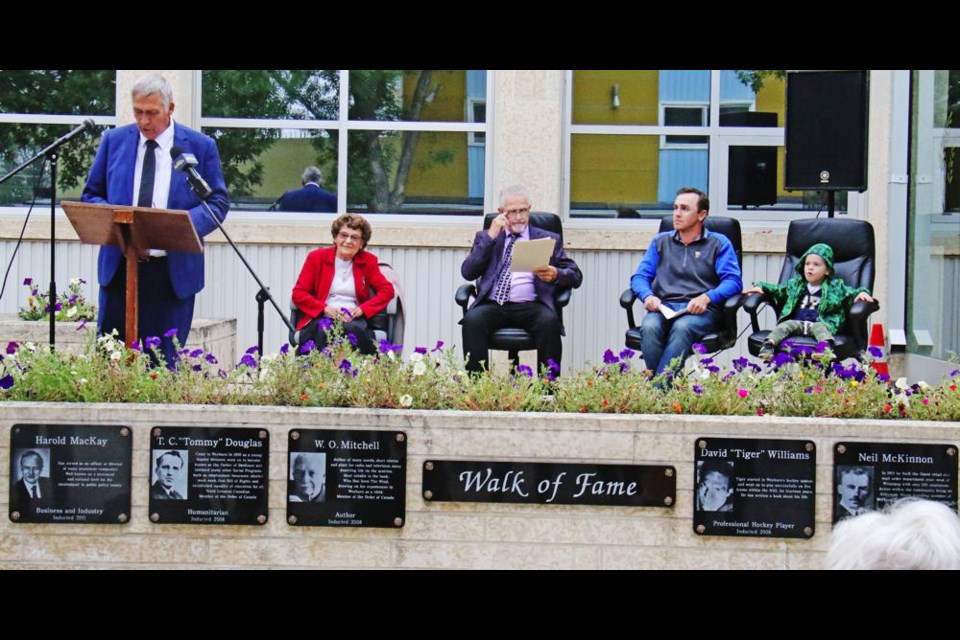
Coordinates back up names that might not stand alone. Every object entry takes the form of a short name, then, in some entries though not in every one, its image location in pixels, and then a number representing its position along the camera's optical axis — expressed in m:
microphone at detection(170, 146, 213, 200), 14.50
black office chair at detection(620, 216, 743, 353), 17.23
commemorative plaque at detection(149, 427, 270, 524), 11.09
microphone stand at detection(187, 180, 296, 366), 14.58
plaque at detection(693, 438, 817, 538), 10.93
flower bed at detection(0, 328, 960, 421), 11.50
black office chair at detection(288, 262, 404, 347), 17.16
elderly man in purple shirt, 17.58
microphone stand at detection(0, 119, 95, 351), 14.48
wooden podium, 13.79
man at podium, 15.07
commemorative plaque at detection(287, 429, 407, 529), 11.03
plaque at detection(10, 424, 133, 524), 11.17
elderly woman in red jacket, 17.02
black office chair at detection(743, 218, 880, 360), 17.52
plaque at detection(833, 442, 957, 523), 10.93
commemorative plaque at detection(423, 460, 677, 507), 11.00
